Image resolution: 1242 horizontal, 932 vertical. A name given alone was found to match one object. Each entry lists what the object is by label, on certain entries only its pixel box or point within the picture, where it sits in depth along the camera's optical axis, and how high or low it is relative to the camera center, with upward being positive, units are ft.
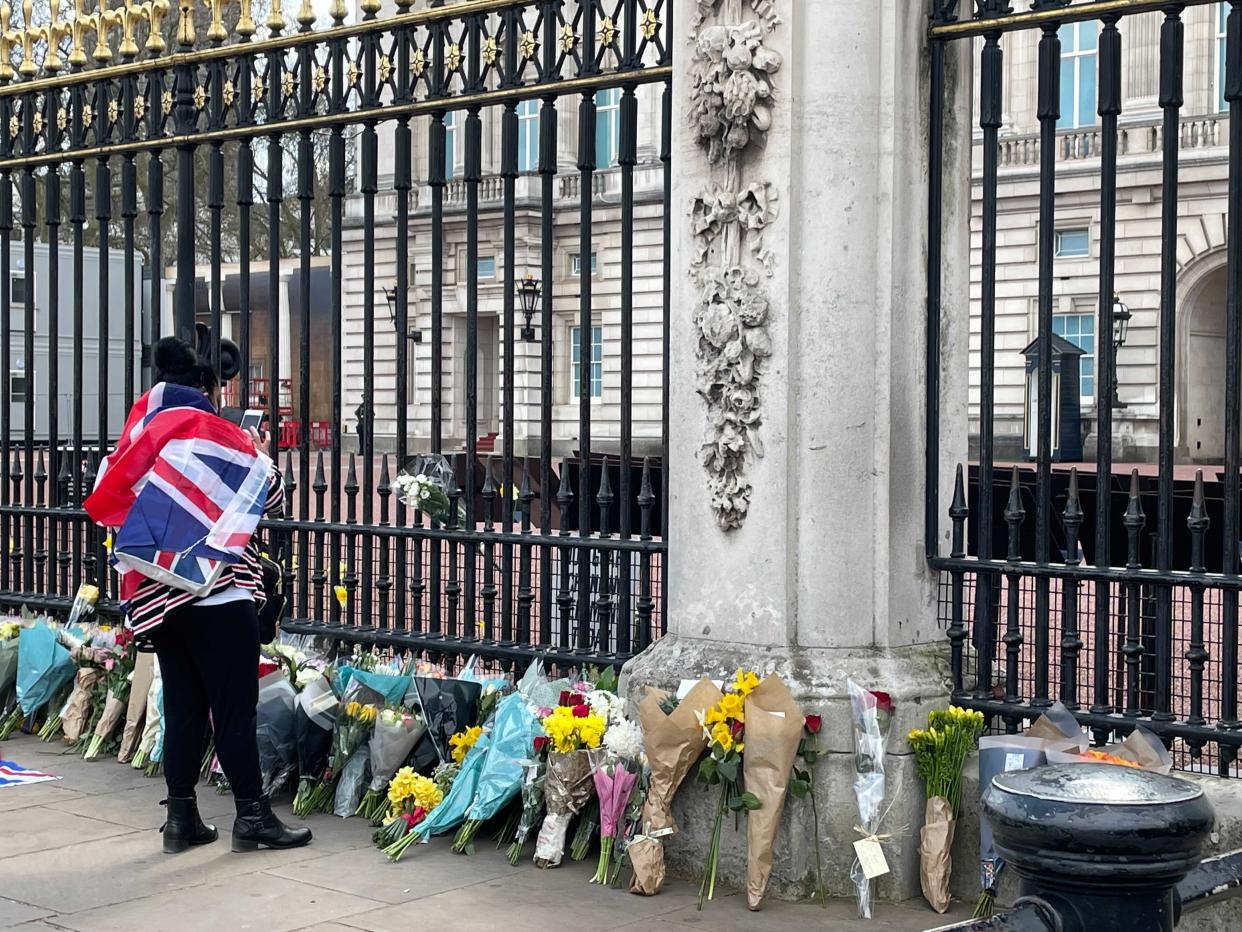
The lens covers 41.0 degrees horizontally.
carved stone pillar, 17.99 +1.16
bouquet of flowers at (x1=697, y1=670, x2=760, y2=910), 17.47 -3.01
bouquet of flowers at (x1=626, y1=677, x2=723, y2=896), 17.65 -3.10
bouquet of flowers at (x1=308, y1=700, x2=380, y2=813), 21.16 -3.50
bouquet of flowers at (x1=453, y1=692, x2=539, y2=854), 19.27 -3.54
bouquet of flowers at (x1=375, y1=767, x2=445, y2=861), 19.77 -4.01
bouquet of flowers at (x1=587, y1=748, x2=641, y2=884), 18.28 -3.64
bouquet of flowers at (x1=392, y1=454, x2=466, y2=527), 22.99 -0.27
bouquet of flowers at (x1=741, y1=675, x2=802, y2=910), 17.13 -3.14
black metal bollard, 7.82 -1.77
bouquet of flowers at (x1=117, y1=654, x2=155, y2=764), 24.26 -3.48
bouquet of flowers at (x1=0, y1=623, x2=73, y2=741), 26.09 -3.18
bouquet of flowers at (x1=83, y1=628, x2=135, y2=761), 24.75 -3.53
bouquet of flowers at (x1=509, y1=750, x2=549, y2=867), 19.10 -3.74
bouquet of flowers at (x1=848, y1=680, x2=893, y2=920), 17.34 -2.97
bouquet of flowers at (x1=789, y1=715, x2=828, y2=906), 17.42 -3.19
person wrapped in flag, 19.25 -1.16
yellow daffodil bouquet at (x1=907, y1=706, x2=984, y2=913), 17.28 -3.24
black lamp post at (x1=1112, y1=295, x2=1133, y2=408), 83.70 +7.92
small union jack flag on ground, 23.29 -4.40
